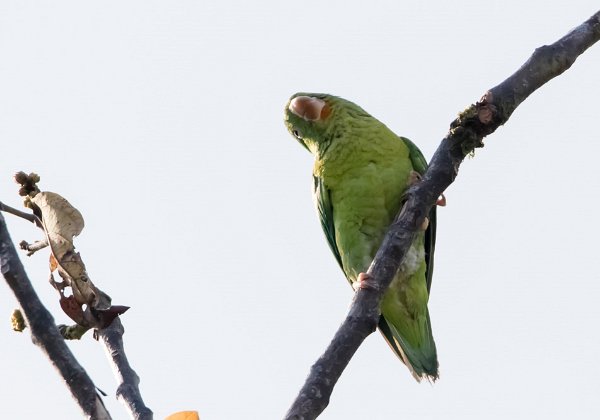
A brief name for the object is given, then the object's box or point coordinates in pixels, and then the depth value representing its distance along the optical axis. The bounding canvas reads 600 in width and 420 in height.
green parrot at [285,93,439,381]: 11.15
